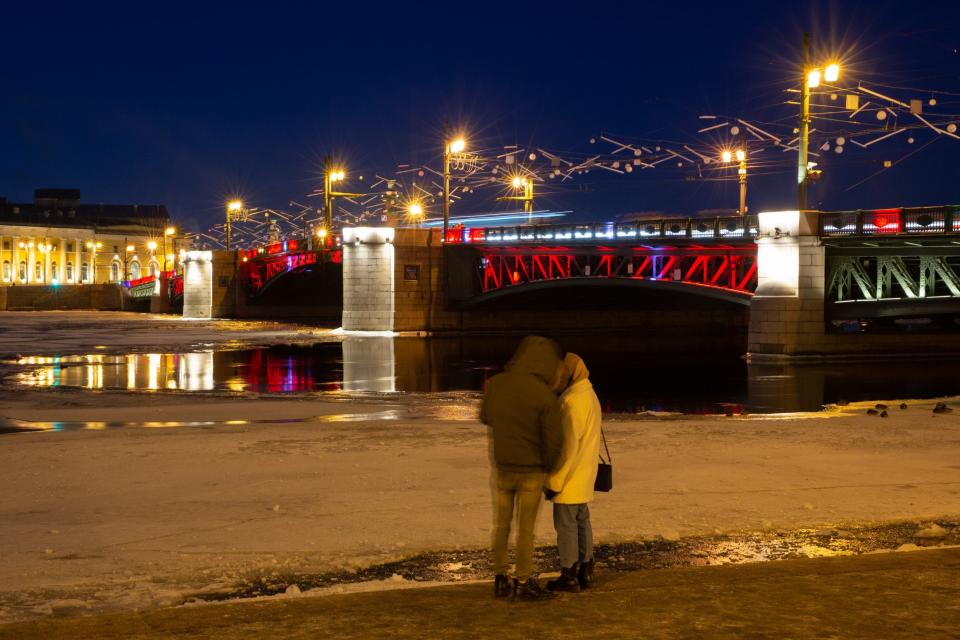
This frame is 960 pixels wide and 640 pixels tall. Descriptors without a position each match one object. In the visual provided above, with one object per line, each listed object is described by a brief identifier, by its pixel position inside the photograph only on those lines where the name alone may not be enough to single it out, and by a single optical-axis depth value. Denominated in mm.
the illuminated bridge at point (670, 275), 37844
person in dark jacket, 6289
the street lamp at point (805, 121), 34450
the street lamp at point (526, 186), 53966
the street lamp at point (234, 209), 82250
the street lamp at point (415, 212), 70438
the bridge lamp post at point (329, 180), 61375
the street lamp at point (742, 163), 41500
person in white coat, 6461
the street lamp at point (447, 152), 51766
